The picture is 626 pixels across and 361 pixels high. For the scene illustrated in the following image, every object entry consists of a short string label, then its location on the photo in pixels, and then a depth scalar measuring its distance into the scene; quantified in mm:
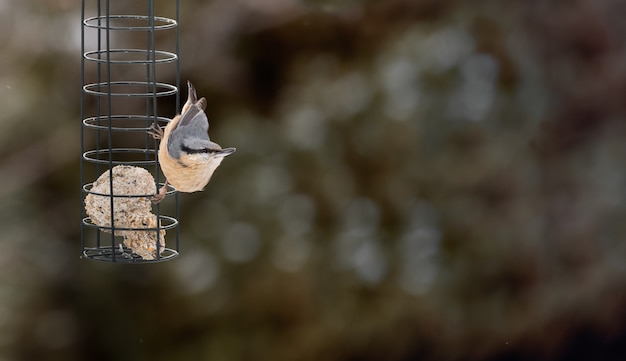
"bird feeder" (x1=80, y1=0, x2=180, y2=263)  7543
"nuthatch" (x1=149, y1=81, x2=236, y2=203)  4238
